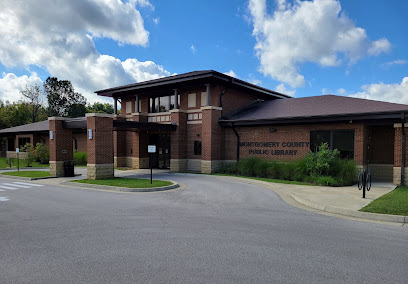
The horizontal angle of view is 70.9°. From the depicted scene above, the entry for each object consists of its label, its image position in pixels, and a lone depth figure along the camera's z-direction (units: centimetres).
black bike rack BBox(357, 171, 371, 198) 1008
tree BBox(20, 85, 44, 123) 5791
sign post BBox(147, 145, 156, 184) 1364
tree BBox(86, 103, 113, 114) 7200
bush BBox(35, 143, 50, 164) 2967
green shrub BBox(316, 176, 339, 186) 1378
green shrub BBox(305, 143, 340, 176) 1475
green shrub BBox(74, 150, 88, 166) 2860
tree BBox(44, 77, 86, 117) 6316
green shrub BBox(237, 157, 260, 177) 1809
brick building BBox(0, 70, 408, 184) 1585
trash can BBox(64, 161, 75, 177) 1923
